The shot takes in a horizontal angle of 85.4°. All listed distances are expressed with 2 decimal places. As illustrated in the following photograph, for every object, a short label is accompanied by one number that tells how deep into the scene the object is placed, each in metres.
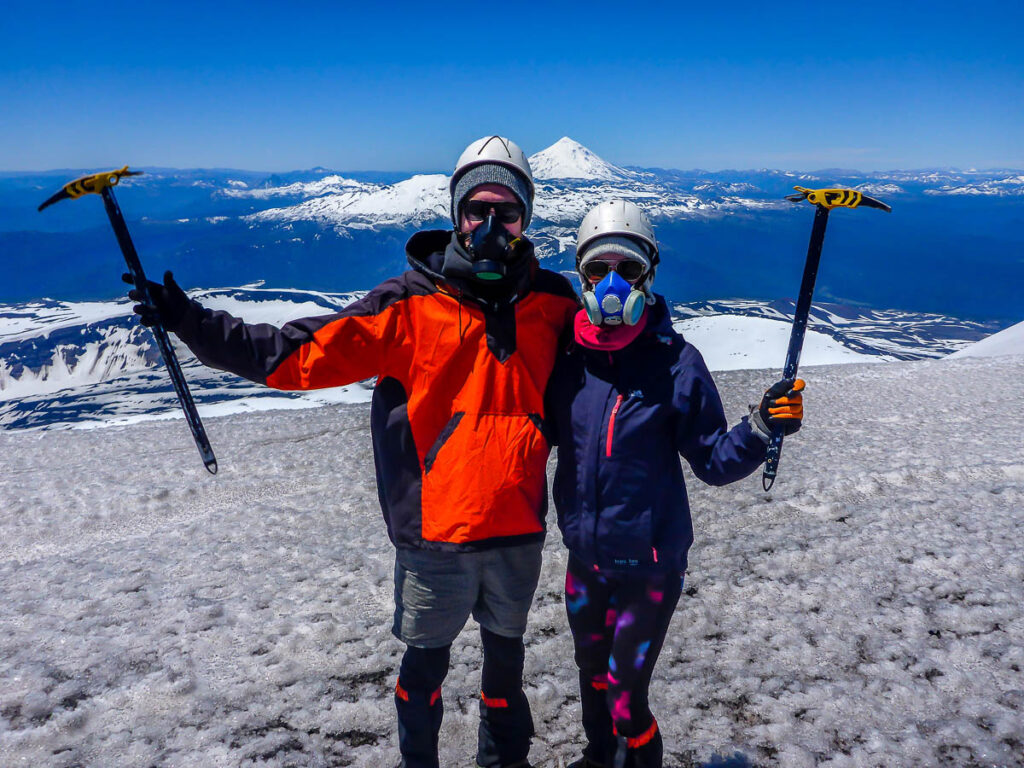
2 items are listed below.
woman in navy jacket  3.13
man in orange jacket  3.12
